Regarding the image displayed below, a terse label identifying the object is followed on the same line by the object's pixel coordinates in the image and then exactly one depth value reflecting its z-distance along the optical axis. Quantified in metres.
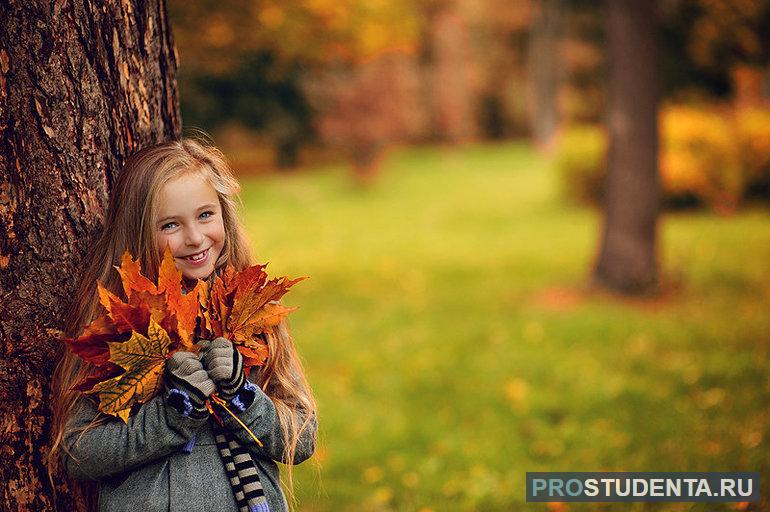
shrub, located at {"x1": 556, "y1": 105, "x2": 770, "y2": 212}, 12.65
